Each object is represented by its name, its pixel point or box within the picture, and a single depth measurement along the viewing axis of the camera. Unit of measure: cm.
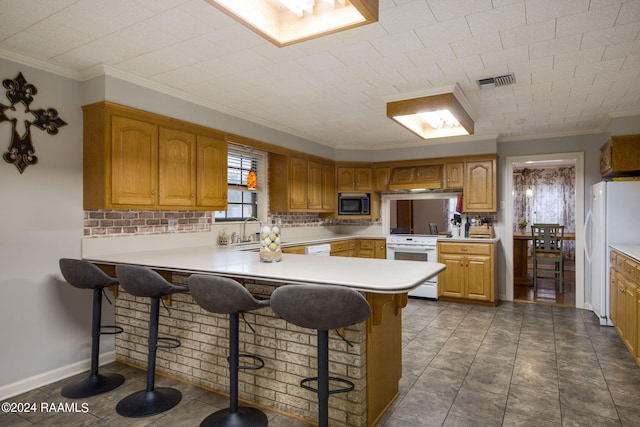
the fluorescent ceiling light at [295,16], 175
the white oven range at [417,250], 550
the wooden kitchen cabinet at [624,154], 404
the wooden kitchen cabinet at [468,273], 515
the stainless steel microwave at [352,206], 628
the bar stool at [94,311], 260
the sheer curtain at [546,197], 911
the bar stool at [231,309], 197
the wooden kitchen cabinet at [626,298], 308
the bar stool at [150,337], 233
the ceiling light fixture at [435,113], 336
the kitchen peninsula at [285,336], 210
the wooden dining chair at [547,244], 629
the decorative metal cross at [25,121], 267
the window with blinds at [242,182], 466
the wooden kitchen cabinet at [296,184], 513
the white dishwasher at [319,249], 487
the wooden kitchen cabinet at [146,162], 299
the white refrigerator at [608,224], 401
